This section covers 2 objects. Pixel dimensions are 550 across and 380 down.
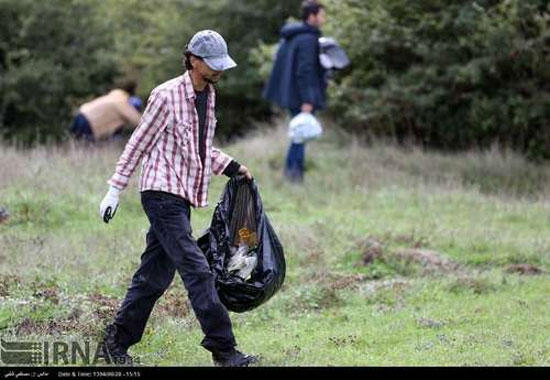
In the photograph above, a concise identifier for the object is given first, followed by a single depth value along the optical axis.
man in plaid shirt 11.99
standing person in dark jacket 26.22
